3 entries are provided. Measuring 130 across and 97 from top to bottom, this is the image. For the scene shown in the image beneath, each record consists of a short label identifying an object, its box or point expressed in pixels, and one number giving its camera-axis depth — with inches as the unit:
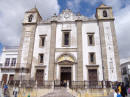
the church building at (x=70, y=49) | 778.8
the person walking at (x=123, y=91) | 330.8
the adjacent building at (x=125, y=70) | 1471.2
